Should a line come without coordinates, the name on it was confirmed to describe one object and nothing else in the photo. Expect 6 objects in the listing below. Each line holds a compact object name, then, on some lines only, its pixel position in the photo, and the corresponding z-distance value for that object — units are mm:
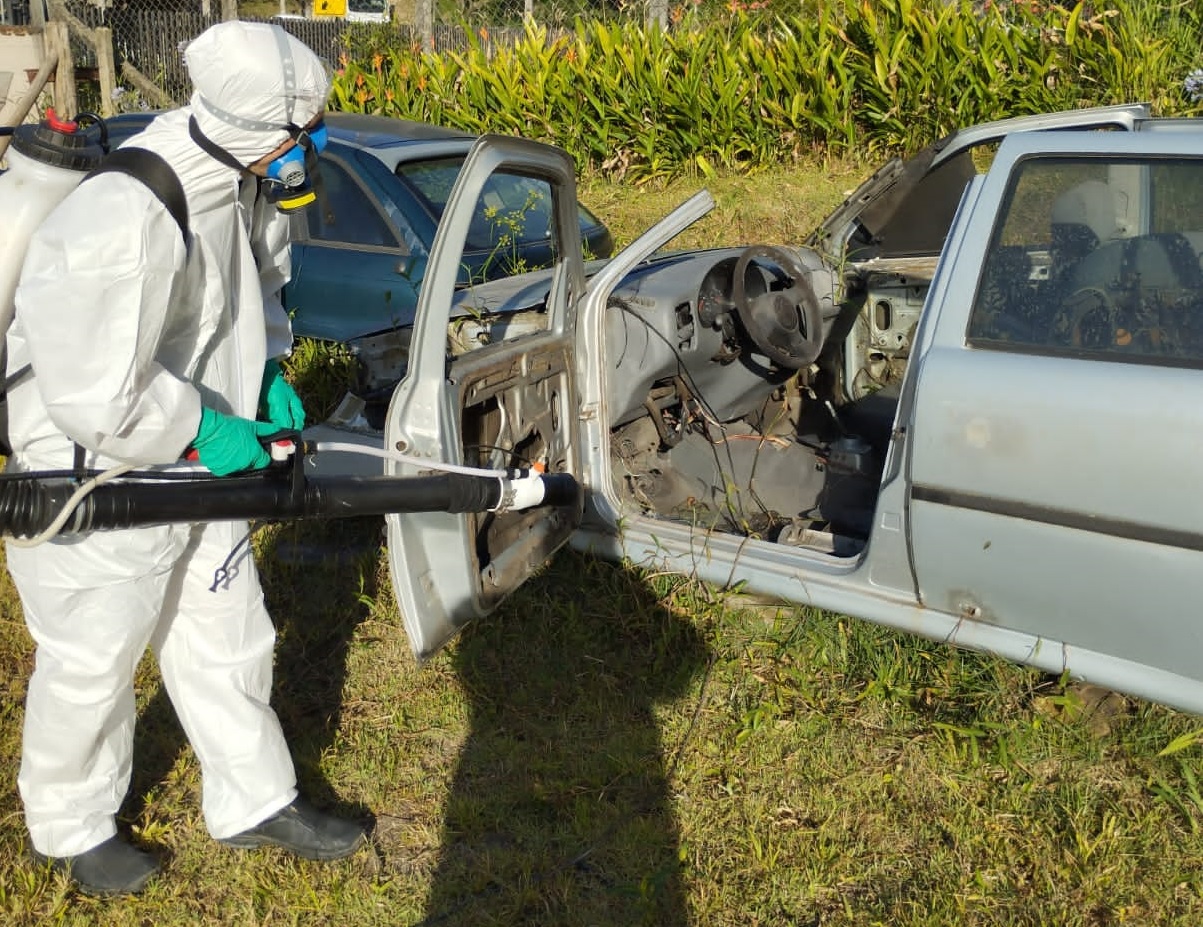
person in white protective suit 2326
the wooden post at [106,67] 11320
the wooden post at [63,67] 11094
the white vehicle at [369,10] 13773
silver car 2639
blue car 5621
